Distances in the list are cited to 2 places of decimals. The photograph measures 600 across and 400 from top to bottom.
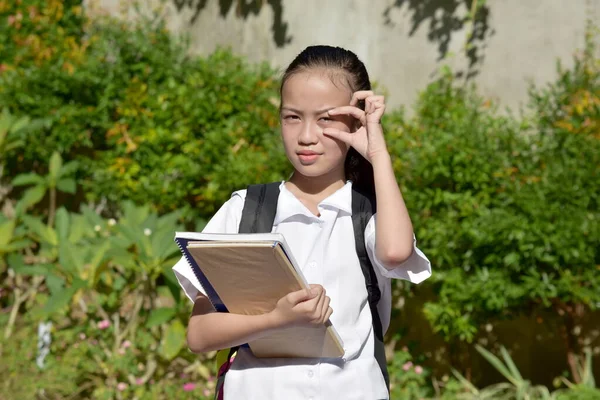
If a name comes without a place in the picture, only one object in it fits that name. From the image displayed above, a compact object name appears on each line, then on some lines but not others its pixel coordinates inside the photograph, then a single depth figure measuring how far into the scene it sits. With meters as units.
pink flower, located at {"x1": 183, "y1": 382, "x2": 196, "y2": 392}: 8.33
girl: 3.35
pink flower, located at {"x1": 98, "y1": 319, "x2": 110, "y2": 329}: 8.66
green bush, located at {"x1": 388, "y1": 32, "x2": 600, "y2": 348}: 7.20
